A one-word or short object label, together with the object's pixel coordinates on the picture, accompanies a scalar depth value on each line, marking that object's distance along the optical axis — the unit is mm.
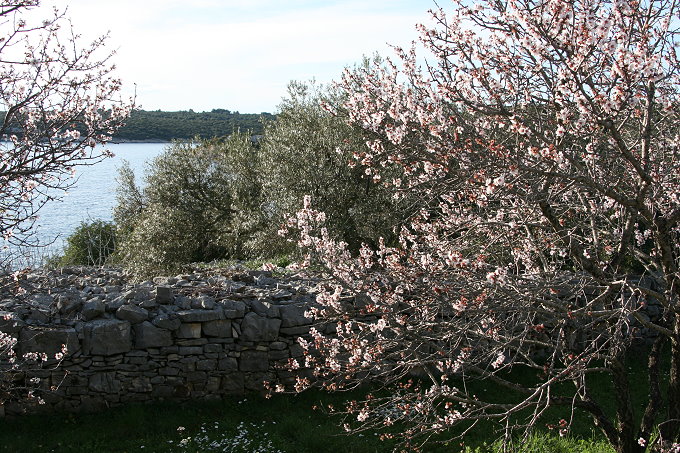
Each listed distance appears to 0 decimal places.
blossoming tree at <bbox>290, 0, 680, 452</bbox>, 3773
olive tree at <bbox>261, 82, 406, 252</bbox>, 11273
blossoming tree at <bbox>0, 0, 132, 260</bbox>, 4297
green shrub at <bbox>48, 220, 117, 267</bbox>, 19562
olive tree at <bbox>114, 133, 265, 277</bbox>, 14336
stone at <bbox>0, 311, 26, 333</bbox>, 7082
